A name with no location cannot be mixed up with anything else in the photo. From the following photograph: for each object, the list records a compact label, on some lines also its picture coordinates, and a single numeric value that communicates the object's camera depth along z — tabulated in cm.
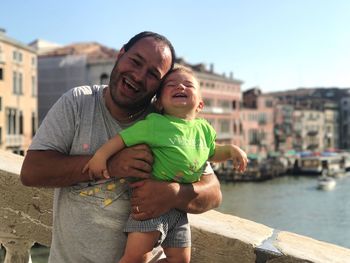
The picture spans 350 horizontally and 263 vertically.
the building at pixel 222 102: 3747
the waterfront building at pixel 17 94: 2350
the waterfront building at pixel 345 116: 6575
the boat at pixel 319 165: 4331
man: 157
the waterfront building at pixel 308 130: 5402
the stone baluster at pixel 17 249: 206
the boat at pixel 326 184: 3247
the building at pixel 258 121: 4453
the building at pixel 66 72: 2995
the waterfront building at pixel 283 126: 5056
